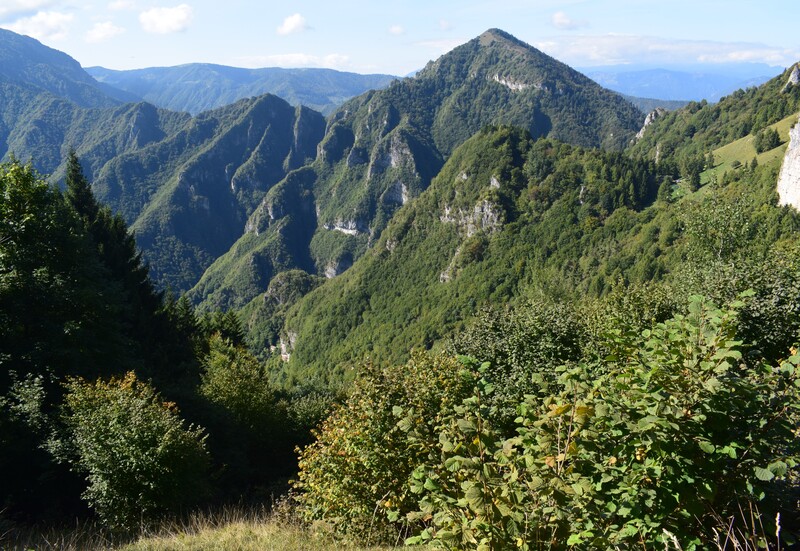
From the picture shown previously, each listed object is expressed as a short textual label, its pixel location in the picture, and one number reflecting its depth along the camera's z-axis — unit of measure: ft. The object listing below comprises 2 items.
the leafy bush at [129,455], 46.42
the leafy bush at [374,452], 29.71
